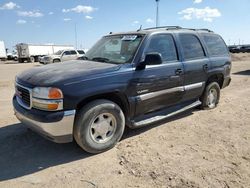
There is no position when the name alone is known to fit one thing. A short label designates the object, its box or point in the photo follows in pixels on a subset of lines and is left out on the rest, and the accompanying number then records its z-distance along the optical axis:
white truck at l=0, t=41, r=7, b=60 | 31.45
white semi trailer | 27.44
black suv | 2.62
